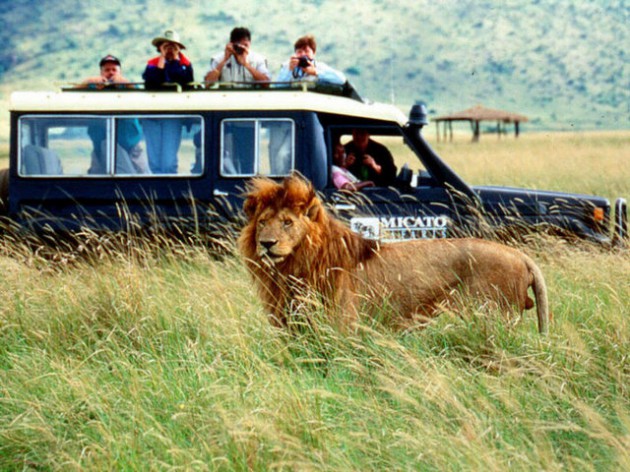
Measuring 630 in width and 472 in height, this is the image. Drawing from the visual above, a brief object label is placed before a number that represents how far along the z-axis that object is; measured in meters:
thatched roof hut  154.37
